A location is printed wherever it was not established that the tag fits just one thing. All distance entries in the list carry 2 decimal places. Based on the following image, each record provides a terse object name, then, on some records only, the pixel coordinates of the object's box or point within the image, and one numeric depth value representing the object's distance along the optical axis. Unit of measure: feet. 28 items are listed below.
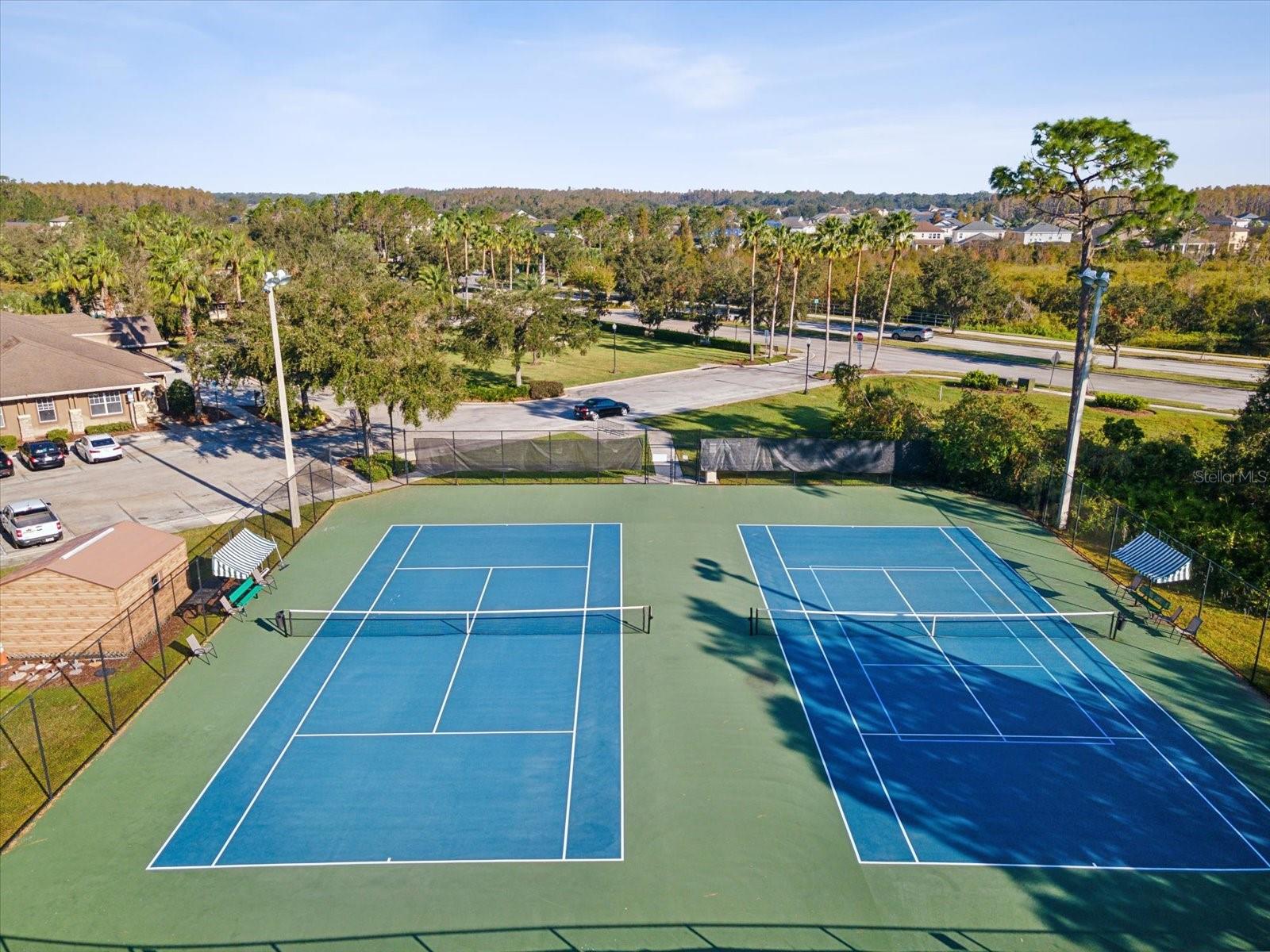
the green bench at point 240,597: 74.38
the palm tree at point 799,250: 203.46
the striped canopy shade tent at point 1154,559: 77.46
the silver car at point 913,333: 257.34
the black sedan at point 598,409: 149.18
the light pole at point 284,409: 87.04
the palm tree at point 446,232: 297.10
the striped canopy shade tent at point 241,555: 77.36
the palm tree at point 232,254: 182.45
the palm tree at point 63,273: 204.95
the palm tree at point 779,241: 202.59
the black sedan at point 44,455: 116.88
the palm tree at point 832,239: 201.05
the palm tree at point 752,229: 206.49
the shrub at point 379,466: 114.01
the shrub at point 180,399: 144.05
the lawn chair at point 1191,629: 73.77
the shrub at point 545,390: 169.17
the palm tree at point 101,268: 200.23
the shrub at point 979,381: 179.83
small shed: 67.51
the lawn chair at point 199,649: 67.67
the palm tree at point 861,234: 197.51
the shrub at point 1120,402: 165.07
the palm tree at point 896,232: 198.49
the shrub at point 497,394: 166.50
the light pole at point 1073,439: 99.55
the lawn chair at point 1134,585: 80.89
